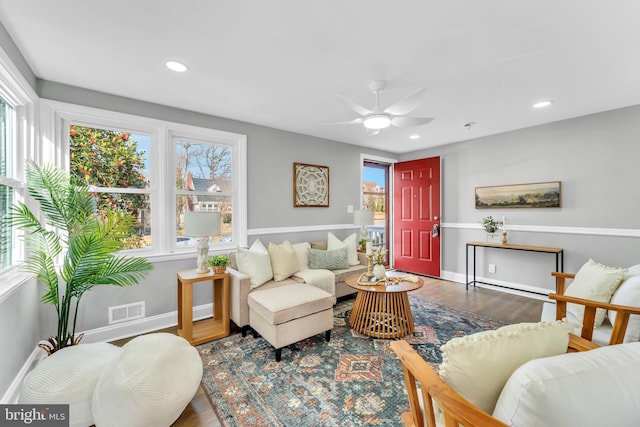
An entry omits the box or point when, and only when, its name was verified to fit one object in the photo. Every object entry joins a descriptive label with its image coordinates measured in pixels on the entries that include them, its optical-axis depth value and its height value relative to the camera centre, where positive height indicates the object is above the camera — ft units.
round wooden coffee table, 8.74 -3.26
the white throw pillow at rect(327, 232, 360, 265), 12.92 -1.59
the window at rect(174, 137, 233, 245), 10.49 +1.29
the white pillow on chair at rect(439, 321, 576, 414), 2.91 -1.60
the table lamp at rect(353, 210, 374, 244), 13.96 -0.27
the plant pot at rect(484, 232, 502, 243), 13.65 -1.23
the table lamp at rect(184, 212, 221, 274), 8.43 -0.36
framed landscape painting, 12.25 +0.84
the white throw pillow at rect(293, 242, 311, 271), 11.76 -1.83
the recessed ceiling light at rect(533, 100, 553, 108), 9.84 +4.02
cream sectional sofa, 8.84 -2.44
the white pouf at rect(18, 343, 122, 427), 5.02 -3.24
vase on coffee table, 9.50 -2.08
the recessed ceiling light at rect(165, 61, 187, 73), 7.12 +3.92
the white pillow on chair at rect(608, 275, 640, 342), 5.43 -1.81
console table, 11.70 -1.62
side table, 8.35 -3.25
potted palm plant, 6.41 -0.68
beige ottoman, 7.50 -2.93
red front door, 16.07 -0.21
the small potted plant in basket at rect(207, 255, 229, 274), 9.03 -1.72
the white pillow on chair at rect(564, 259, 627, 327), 6.18 -1.74
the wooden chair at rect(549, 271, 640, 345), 5.21 -2.08
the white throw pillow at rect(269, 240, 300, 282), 10.27 -1.88
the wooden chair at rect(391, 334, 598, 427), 2.50 -1.92
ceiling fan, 7.37 +2.89
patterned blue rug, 5.59 -4.11
